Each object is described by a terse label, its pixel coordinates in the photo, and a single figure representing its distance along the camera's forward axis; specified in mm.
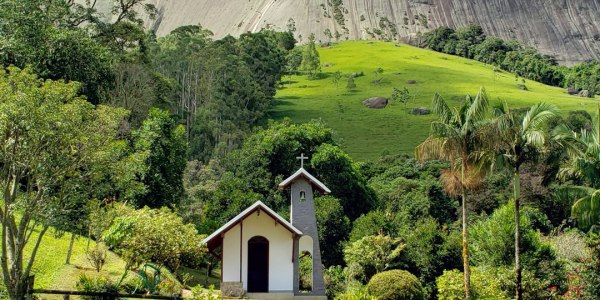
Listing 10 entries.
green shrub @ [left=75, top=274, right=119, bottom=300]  24156
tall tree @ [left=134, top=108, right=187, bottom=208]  40094
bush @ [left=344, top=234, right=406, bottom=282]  38188
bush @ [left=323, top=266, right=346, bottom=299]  36281
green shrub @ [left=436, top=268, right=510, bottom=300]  32625
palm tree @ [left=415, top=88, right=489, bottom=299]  30391
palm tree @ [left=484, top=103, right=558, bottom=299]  28906
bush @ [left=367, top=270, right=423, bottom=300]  31611
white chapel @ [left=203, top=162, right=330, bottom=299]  30953
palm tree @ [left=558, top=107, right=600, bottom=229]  29234
